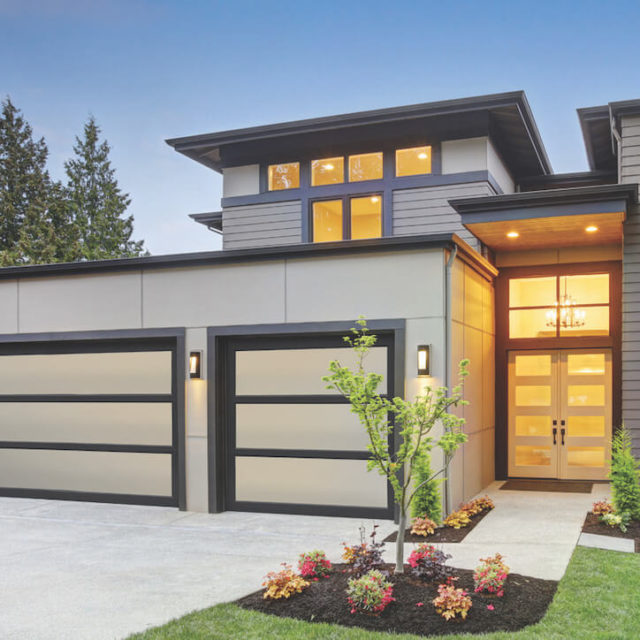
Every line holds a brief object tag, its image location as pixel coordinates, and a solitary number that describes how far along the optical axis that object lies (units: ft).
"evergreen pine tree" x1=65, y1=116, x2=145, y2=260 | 113.60
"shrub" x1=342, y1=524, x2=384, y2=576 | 18.21
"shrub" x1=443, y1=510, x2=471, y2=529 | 26.68
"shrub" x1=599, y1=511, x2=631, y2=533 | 25.55
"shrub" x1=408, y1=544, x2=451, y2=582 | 18.13
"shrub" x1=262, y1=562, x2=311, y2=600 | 17.53
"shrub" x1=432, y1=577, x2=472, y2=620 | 15.97
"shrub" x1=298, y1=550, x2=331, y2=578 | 18.98
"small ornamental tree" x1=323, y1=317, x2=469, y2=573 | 18.58
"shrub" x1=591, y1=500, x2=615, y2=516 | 27.13
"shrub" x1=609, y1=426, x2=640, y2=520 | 26.03
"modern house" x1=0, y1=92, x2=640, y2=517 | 29.91
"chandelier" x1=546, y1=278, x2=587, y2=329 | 38.70
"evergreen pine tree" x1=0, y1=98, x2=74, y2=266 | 98.53
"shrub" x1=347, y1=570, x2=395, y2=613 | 16.48
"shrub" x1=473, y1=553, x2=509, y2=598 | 17.29
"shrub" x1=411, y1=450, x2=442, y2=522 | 26.76
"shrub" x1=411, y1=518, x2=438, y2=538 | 25.34
